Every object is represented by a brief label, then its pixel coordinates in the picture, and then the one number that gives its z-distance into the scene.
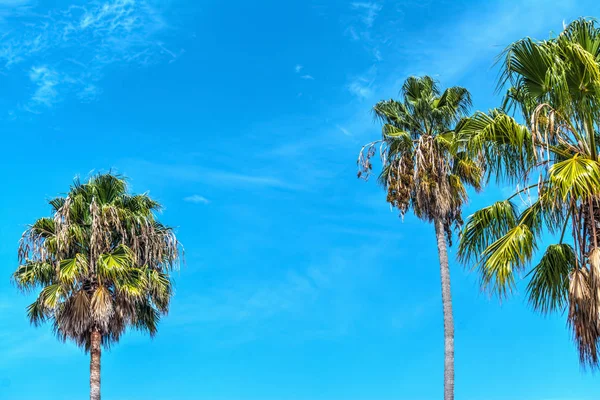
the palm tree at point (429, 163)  22.89
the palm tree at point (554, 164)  14.11
